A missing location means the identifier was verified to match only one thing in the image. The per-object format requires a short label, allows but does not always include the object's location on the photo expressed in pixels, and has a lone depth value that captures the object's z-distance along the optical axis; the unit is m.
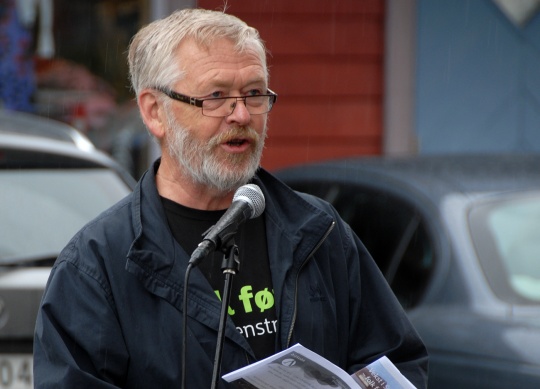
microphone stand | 4.68
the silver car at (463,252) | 7.81
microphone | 4.81
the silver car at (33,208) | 8.28
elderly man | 5.15
